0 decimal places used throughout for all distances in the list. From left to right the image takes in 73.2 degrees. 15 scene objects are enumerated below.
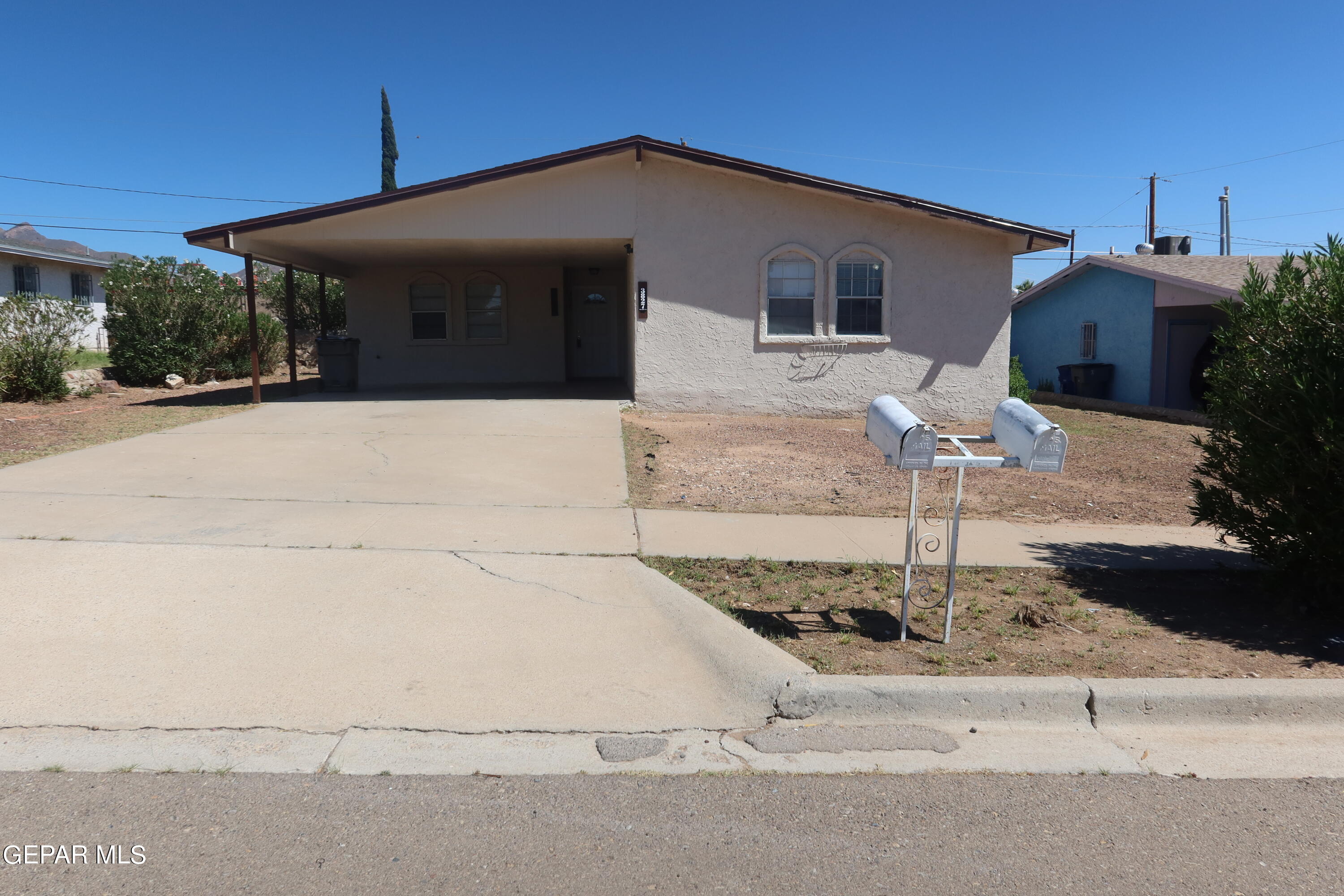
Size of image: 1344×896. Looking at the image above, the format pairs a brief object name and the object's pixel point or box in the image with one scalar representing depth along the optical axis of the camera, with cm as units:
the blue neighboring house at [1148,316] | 1923
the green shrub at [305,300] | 2572
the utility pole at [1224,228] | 4150
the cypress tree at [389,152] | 4212
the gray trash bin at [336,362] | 1758
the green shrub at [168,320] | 1928
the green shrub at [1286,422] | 516
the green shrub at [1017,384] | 1783
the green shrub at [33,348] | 1503
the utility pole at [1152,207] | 4372
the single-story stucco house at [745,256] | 1463
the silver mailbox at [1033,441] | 439
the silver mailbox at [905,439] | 448
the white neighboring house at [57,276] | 2831
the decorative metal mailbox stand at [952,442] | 442
